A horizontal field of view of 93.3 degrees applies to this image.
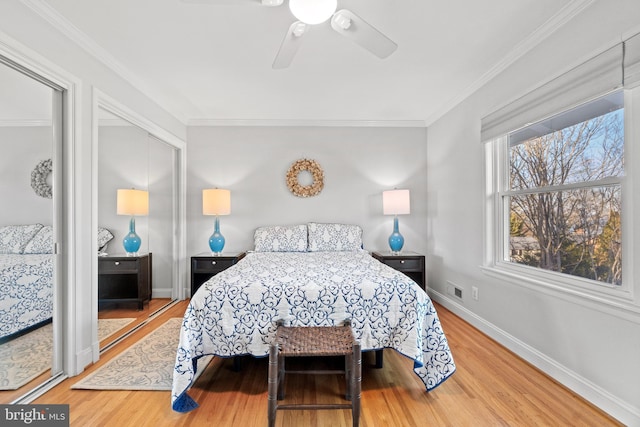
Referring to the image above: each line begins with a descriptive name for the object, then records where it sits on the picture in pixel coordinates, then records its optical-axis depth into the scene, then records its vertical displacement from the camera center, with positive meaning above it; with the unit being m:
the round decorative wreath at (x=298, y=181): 4.08 +0.50
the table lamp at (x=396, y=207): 3.81 +0.09
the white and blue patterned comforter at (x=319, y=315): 1.91 -0.65
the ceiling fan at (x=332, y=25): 1.53 +1.05
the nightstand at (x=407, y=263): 3.63 -0.59
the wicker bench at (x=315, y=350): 1.55 -0.73
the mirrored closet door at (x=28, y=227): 1.74 -0.06
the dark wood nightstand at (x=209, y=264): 3.58 -0.58
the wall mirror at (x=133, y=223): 2.53 -0.07
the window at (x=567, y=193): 1.79 +0.14
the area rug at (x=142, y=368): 1.99 -1.11
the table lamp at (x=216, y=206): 3.75 +0.12
